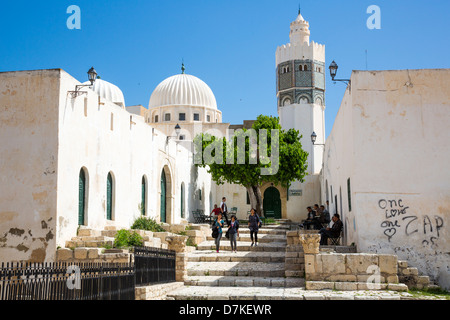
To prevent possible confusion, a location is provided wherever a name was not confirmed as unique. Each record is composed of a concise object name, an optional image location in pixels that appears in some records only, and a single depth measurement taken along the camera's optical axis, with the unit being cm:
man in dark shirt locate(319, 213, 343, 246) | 1458
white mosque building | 1255
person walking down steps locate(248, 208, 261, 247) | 1620
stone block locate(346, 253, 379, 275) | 1083
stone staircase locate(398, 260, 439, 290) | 1092
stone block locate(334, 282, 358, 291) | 1063
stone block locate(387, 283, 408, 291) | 1053
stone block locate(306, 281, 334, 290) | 1072
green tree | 2517
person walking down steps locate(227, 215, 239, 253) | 1555
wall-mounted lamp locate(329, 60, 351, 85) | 1361
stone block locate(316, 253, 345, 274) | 1092
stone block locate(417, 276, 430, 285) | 1094
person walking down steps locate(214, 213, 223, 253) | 1545
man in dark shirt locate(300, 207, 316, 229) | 1809
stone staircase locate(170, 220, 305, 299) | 1175
